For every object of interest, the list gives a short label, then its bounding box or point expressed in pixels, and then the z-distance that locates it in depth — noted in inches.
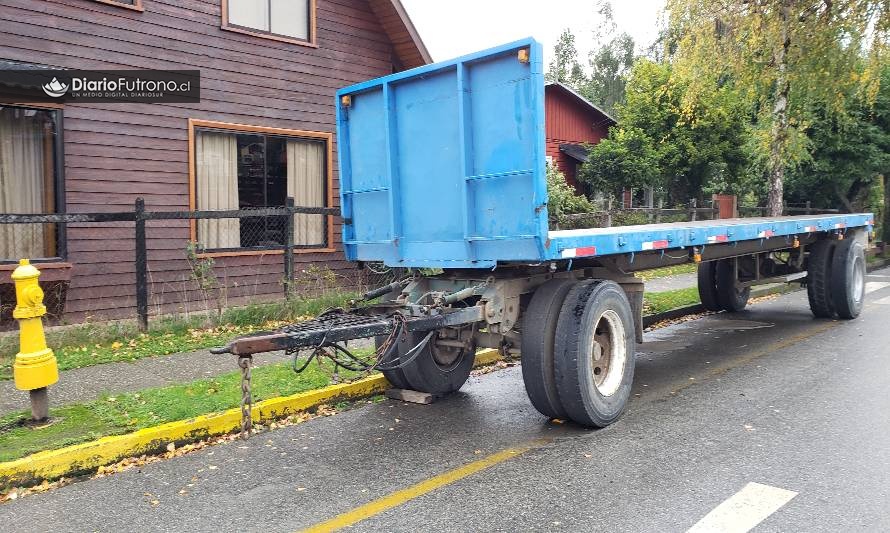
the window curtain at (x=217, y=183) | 414.9
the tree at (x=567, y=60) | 1957.4
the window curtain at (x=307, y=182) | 458.3
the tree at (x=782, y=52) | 592.7
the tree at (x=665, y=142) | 803.4
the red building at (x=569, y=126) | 1025.5
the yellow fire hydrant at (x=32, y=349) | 201.5
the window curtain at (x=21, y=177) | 344.8
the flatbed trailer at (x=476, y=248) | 186.4
